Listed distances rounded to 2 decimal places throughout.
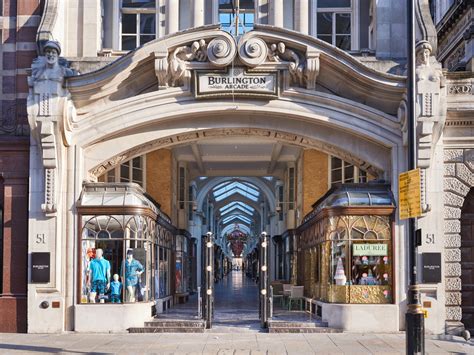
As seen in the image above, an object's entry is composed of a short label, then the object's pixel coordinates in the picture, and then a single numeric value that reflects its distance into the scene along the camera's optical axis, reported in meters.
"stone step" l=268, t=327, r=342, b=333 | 20.22
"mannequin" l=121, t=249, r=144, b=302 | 21.02
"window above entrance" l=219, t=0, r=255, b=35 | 24.92
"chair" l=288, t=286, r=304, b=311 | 26.71
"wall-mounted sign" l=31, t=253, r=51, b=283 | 20.34
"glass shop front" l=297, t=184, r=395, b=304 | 20.64
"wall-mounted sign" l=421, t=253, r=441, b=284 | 20.23
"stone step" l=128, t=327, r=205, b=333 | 20.25
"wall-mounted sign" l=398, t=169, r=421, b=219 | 14.59
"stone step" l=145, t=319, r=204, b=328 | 20.56
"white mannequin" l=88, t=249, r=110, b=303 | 20.89
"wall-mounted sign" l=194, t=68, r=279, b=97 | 20.80
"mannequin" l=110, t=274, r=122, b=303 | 20.81
